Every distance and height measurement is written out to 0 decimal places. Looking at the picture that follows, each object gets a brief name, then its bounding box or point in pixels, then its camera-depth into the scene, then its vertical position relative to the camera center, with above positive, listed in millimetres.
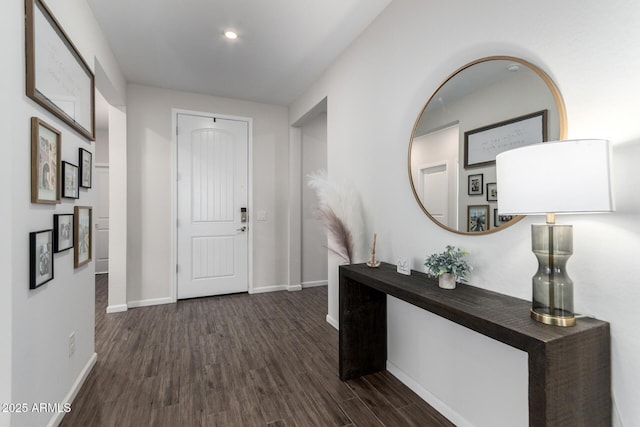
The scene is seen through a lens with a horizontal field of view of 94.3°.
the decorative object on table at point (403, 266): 1835 -330
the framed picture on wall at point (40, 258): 1334 -205
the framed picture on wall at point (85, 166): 1979 +336
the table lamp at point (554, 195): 894 +59
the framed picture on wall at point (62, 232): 1604 -100
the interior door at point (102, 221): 5676 -129
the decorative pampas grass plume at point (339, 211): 2365 +23
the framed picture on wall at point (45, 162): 1359 +260
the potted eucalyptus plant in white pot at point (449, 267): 1491 -273
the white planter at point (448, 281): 1510 -344
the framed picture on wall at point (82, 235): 1875 -139
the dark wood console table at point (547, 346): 913 -436
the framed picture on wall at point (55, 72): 1326 +783
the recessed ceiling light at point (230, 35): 2496 +1533
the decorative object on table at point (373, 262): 2086 -344
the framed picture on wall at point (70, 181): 1704 +201
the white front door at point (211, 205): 3807 +118
